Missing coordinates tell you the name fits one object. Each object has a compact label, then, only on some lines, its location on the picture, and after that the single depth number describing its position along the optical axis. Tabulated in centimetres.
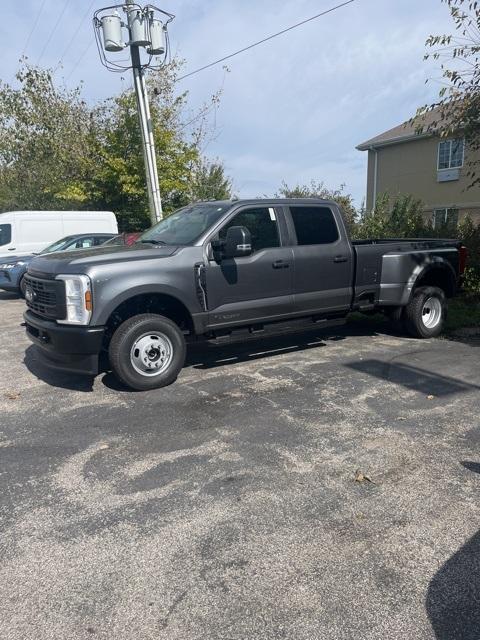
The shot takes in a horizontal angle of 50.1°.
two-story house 2331
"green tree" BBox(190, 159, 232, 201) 2016
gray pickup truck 520
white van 1405
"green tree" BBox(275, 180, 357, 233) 1788
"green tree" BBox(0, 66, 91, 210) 2119
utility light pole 1233
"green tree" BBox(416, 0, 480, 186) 869
